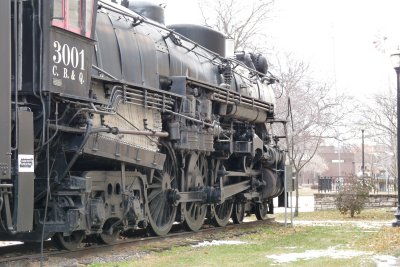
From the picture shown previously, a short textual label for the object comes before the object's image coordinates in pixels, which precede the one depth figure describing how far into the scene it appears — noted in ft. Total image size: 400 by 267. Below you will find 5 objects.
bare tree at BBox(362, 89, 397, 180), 130.21
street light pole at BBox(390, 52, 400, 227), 57.00
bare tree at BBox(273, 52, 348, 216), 118.01
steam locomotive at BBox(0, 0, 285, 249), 28.35
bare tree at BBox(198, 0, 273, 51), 130.41
